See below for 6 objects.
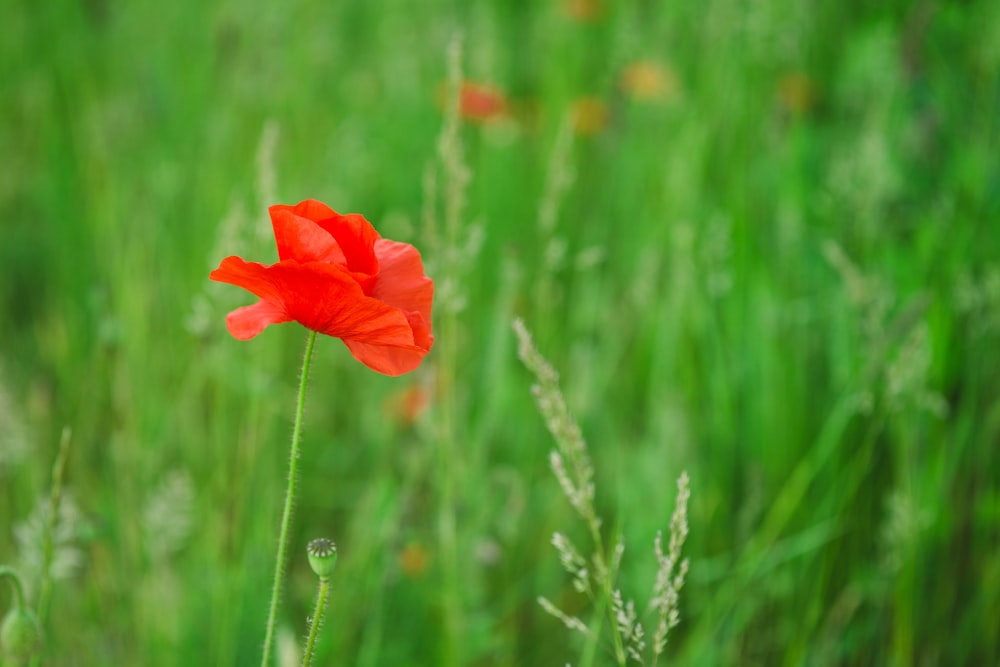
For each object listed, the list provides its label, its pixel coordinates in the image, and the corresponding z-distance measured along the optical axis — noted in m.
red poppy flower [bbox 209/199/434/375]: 1.26
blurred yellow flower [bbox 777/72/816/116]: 2.53
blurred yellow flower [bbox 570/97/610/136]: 2.87
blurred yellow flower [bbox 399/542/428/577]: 1.69
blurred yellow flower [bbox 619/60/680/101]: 2.85
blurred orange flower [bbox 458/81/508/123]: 2.38
